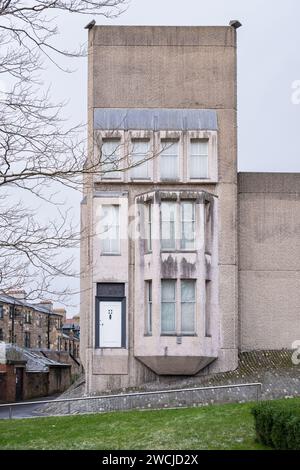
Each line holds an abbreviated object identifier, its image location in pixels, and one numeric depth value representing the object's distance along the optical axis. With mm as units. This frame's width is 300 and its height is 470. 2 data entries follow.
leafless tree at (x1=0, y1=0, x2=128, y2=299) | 16688
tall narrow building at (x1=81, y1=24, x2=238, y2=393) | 34000
